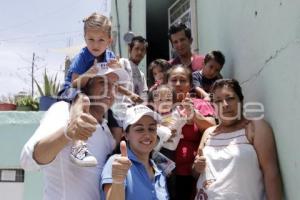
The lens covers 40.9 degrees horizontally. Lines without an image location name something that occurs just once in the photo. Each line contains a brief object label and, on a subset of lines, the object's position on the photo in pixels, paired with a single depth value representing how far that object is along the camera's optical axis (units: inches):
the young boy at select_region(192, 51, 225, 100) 157.6
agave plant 207.2
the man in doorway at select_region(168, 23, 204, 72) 175.2
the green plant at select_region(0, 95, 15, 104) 214.1
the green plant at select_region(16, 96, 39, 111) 208.2
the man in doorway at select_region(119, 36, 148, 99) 182.8
